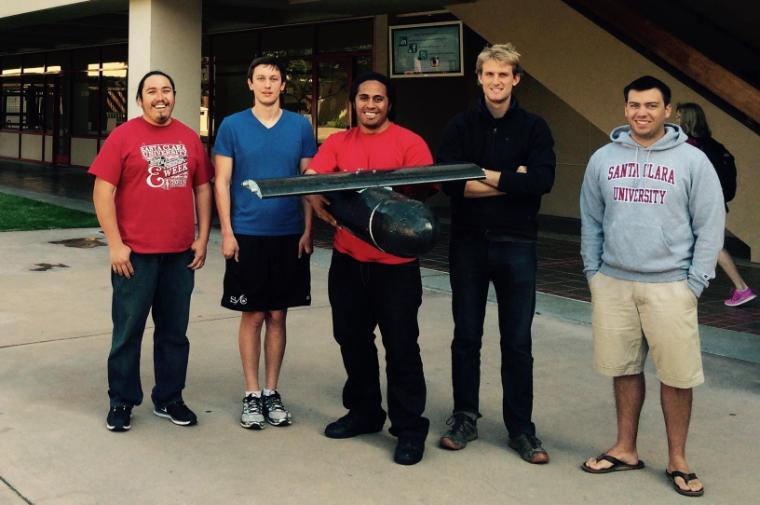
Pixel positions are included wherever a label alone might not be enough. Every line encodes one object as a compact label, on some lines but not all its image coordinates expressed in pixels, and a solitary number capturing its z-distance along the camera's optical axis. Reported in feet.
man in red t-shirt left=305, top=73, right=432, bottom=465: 14.40
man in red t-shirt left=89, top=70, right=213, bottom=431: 15.31
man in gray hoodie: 13.16
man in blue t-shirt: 15.42
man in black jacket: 14.26
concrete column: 38.75
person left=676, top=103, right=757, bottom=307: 25.45
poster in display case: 44.45
